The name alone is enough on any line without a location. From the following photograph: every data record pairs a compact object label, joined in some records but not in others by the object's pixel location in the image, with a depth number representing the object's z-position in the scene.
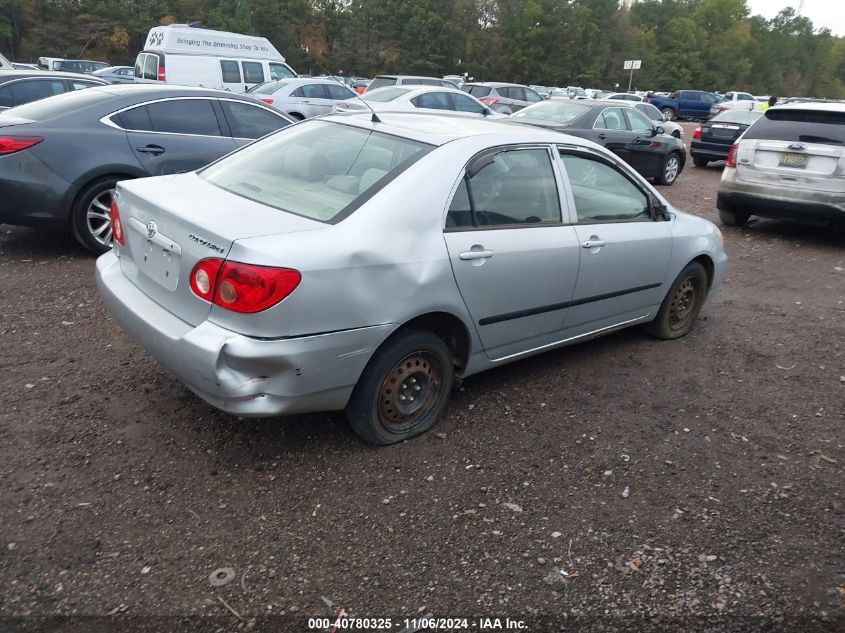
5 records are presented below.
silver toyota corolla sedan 2.98
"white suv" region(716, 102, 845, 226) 8.03
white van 18.11
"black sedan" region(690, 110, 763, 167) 15.70
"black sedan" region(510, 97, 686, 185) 11.65
